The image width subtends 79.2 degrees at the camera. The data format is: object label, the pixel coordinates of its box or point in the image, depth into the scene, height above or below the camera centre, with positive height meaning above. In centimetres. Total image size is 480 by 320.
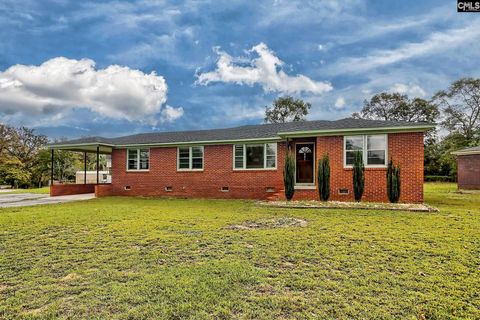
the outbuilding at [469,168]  2005 -5
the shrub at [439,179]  3104 -125
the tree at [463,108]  3188 +685
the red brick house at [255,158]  1166 +43
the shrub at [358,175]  1137 -32
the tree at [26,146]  3525 +258
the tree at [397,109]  3791 +810
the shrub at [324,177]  1177 -41
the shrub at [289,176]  1216 -38
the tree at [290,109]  3931 +790
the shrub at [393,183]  1100 -60
